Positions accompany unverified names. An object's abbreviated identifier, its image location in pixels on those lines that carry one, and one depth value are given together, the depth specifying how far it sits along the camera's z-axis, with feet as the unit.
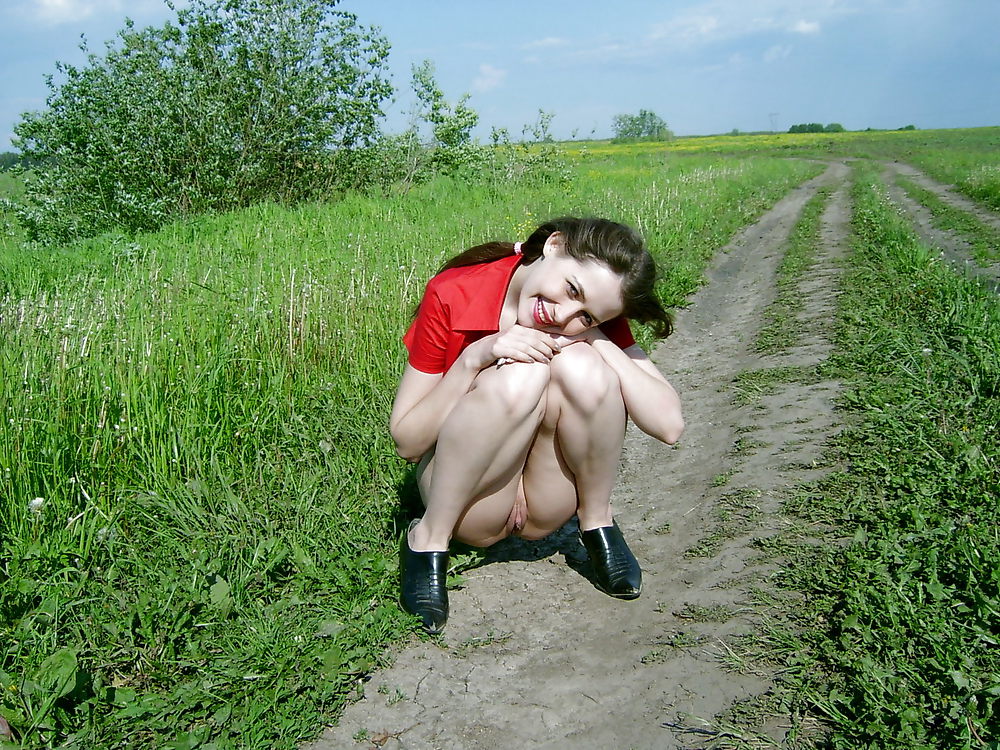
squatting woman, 7.62
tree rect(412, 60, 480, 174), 47.11
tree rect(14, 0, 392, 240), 34.42
